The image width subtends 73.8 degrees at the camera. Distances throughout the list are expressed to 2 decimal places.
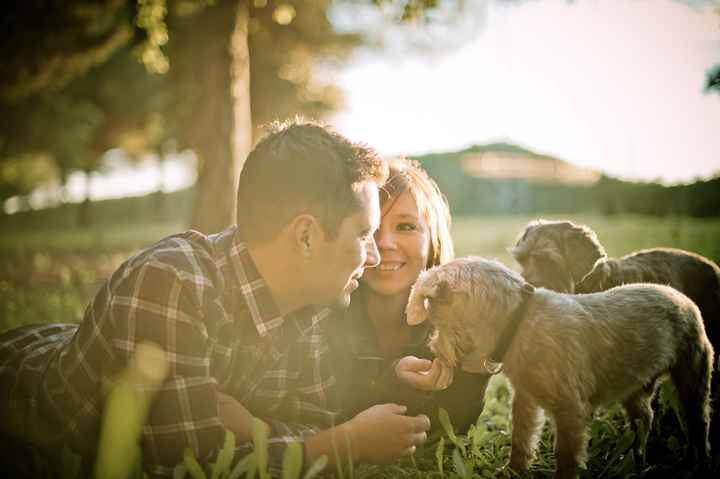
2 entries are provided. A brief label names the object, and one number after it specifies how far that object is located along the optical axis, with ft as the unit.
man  8.07
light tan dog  9.59
